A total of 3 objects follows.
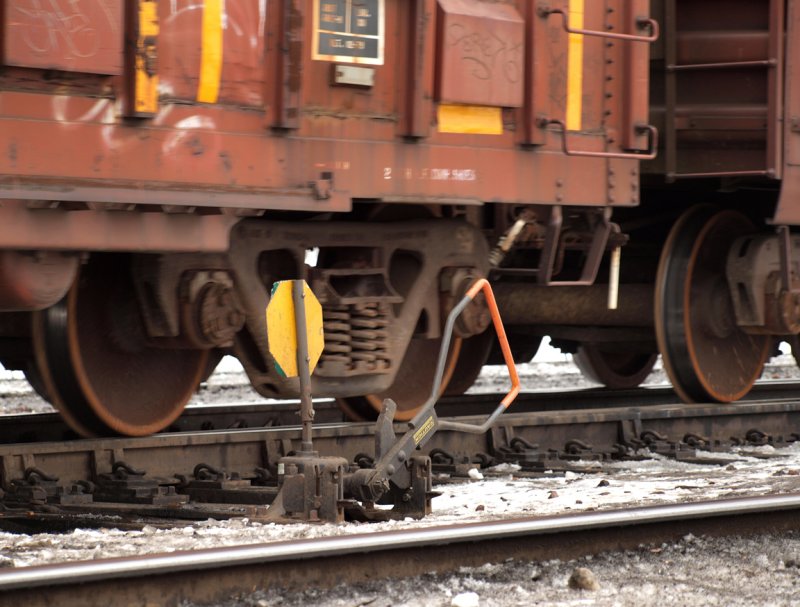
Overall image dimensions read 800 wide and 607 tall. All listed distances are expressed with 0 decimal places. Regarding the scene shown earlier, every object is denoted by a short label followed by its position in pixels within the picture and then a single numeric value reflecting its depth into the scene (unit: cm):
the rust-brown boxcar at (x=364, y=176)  1244
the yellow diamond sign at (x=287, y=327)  1202
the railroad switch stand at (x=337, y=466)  1158
